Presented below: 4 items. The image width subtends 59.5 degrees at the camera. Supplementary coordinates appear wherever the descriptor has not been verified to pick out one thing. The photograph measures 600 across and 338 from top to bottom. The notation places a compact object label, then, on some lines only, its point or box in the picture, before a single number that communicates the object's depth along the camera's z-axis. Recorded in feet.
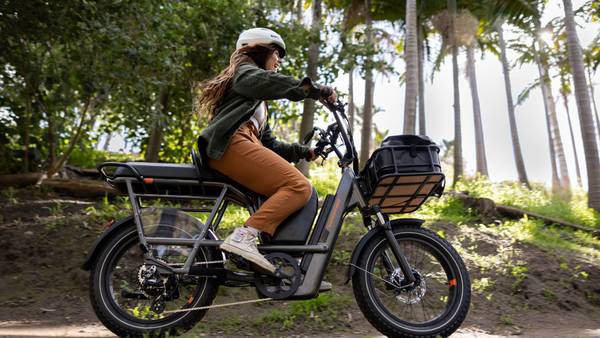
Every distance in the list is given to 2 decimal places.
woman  10.70
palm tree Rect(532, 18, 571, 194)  67.62
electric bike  10.93
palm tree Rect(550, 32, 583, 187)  60.59
